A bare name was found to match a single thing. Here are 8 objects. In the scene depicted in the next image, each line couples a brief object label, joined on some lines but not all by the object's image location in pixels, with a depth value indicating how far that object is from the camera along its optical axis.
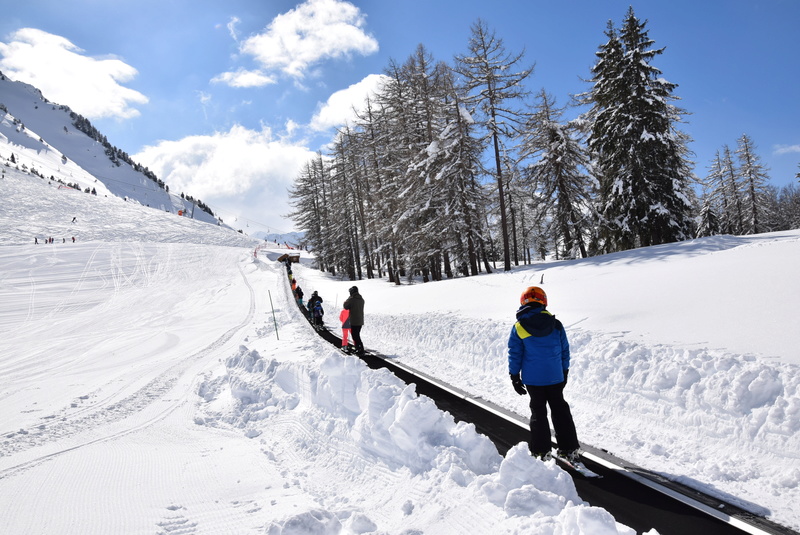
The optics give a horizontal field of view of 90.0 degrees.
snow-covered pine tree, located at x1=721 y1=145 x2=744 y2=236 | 39.71
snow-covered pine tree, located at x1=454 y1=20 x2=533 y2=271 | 19.66
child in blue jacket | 4.50
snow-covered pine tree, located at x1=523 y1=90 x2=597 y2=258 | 22.94
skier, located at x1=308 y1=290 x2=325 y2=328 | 17.97
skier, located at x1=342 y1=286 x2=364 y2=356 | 11.64
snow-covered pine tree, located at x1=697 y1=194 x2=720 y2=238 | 31.19
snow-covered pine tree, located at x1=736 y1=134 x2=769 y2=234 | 38.62
